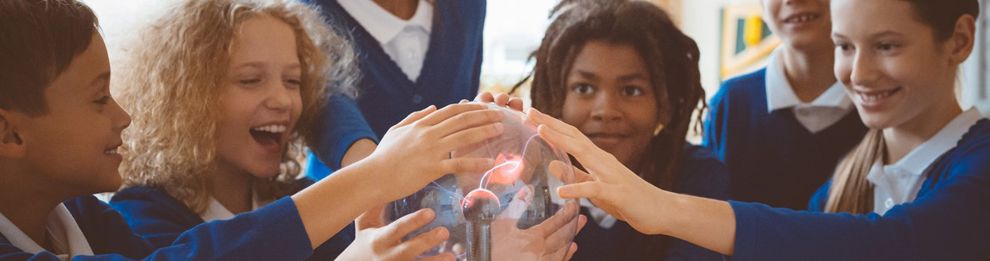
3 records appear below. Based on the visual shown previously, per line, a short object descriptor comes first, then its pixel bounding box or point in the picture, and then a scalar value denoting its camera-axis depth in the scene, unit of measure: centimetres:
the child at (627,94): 136
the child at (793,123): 157
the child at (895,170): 102
